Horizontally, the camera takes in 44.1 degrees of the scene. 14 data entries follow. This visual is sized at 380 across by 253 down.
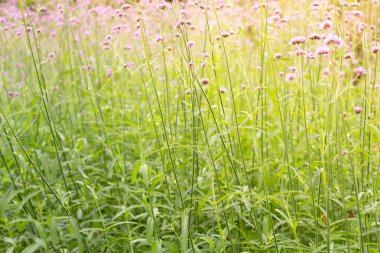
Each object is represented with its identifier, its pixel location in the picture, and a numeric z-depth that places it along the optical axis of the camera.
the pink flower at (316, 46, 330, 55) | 1.69
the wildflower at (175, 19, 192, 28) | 2.18
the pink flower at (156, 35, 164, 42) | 2.66
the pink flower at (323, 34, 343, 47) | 1.58
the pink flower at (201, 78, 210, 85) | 2.53
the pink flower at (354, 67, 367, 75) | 2.22
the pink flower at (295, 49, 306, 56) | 2.04
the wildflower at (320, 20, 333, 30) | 1.76
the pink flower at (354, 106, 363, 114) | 2.57
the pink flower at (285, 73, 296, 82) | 2.37
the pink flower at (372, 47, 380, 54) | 2.29
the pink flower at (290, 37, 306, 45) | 2.11
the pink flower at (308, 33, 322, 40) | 2.03
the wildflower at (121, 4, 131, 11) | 2.63
